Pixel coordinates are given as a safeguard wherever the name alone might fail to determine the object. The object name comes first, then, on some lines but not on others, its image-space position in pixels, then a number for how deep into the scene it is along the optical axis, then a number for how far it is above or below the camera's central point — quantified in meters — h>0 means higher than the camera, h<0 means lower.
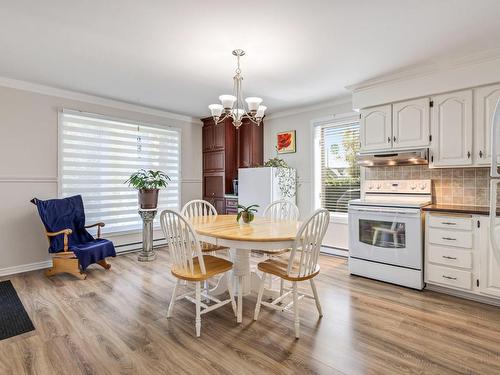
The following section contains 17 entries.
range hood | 3.28 +0.33
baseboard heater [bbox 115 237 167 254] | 4.71 -1.04
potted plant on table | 2.91 -0.31
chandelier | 2.72 +0.75
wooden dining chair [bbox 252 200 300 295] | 3.35 -0.32
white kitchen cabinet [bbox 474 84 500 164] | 2.90 +0.68
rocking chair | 3.52 -0.72
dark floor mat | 2.32 -1.16
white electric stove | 3.14 -0.57
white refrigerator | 4.54 +0.00
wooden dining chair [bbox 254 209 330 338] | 2.20 -0.57
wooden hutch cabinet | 5.38 +0.59
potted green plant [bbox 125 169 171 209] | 4.38 -0.05
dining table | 2.25 -0.41
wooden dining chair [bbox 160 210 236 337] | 2.26 -0.59
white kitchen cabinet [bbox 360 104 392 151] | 3.58 +0.73
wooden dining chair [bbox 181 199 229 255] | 3.12 -0.69
